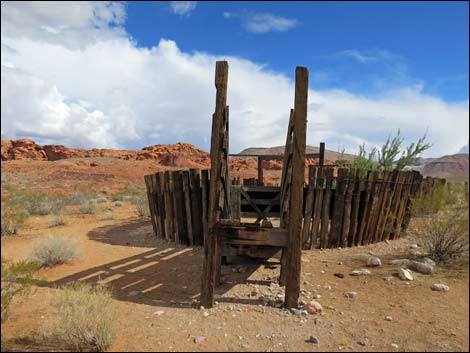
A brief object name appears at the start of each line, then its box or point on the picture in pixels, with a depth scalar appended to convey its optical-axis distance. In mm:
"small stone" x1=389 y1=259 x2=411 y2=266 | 5211
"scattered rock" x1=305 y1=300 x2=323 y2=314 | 3807
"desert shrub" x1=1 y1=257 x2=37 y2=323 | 2945
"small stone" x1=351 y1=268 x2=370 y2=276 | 4971
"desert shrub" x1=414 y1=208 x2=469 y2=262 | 5199
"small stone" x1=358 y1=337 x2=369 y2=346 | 3032
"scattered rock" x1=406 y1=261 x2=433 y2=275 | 4866
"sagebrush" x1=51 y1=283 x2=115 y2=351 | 2854
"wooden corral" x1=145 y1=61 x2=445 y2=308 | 3949
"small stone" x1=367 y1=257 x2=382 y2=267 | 5285
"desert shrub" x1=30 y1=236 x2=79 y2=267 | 5574
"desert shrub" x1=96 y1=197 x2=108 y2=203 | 16041
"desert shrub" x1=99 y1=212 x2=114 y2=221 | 10766
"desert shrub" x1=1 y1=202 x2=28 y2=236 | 7819
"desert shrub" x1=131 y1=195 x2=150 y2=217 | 10828
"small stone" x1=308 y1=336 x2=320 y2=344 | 3035
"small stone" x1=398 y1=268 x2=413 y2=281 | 4676
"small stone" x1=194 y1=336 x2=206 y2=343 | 2992
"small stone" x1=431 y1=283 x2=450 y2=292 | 4289
